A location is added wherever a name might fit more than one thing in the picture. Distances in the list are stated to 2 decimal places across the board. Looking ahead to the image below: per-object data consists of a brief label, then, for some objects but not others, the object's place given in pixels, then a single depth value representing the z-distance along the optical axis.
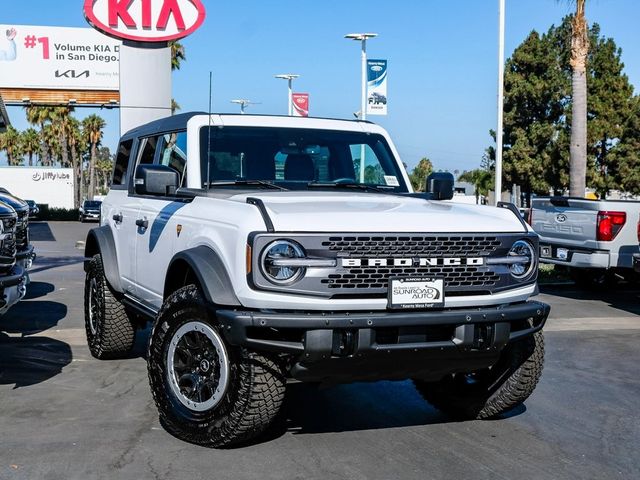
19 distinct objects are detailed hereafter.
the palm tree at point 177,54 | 43.73
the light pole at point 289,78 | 37.88
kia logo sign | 16.28
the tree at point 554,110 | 44.60
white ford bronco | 4.25
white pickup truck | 11.63
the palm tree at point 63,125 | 65.19
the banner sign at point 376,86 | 28.50
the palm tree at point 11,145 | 85.06
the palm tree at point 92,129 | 74.75
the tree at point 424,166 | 127.74
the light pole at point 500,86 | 21.69
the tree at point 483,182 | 54.72
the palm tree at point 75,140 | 70.75
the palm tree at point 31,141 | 86.75
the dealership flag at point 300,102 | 33.31
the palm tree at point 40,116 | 66.25
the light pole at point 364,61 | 29.69
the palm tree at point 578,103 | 18.56
